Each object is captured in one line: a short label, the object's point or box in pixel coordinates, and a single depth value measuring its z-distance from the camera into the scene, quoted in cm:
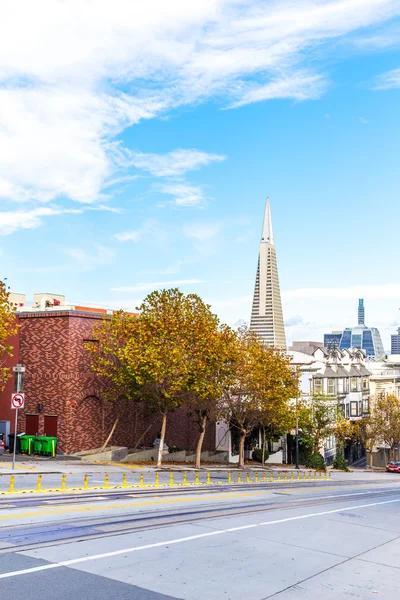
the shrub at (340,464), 7476
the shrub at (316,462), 6975
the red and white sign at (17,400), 3266
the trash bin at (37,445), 4466
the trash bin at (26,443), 4484
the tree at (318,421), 6856
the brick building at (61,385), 4609
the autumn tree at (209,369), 4425
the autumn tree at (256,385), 4878
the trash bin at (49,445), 4416
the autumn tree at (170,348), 4294
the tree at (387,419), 8081
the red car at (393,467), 7381
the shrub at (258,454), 6625
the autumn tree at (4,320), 3858
